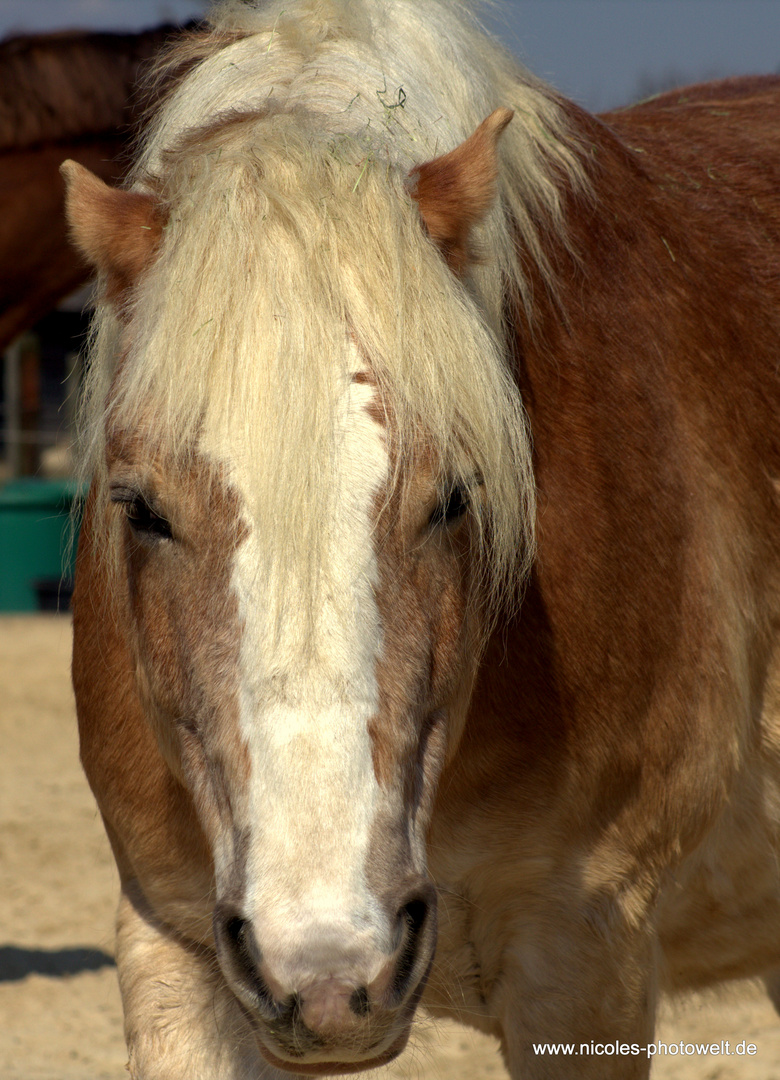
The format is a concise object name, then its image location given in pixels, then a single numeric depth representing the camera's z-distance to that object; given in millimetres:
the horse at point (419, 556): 2595
